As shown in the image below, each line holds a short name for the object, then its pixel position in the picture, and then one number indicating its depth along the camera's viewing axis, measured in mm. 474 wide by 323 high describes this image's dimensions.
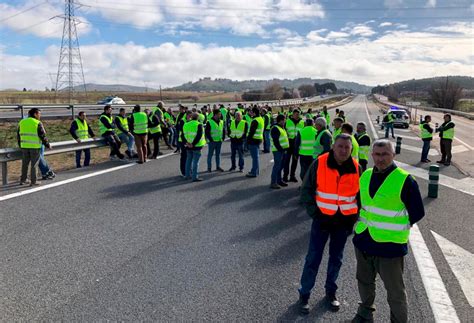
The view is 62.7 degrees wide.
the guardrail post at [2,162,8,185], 9188
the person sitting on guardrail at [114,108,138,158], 13141
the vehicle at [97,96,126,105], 37141
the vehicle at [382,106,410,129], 33188
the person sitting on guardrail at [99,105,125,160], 12883
